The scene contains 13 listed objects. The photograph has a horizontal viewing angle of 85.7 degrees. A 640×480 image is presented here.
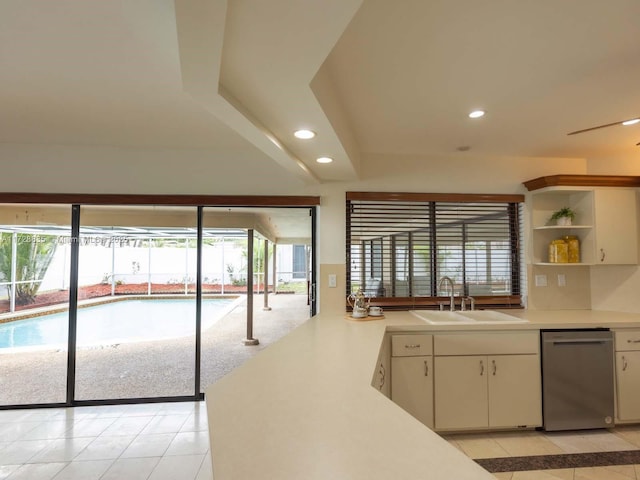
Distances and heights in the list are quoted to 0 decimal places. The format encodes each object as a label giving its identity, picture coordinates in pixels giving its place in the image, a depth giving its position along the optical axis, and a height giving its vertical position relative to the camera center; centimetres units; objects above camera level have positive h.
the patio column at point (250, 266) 373 -9
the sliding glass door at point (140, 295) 333 -38
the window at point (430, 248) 344 +10
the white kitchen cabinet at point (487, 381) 273 -97
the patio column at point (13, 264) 336 -7
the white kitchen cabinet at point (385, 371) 204 -75
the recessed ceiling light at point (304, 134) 212 +78
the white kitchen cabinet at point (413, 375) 269 -92
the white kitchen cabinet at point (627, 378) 279 -97
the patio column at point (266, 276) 379 -20
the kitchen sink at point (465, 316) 305 -53
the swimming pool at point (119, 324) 339 -69
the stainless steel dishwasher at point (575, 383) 275 -100
